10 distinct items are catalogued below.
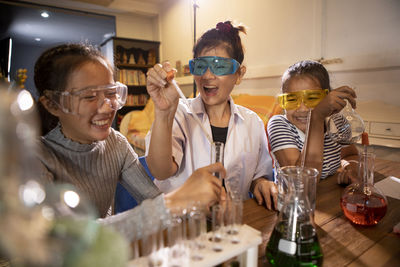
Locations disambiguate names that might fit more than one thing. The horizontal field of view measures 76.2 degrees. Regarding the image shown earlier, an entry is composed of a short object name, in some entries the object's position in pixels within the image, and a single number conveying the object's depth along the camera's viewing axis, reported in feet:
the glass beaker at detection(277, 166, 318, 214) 2.10
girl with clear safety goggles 3.03
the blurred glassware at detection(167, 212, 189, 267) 1.51
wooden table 2.01
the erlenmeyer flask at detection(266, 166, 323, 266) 1.78
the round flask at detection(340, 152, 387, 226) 2.51
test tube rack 1.48
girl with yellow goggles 3.52
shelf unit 18.65
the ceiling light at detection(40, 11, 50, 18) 17.68
